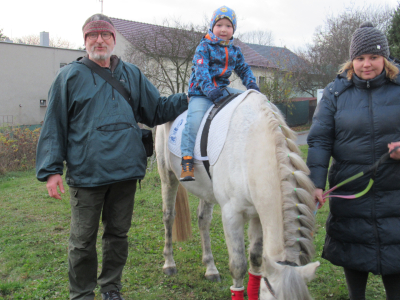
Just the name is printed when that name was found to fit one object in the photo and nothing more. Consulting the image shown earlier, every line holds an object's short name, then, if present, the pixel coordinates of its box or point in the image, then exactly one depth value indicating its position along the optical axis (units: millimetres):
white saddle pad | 2818
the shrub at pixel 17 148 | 10625
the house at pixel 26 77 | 22062
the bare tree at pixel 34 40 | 36062
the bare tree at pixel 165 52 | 16250
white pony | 2018
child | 3051
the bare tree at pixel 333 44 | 19255
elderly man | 2689
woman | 2268
